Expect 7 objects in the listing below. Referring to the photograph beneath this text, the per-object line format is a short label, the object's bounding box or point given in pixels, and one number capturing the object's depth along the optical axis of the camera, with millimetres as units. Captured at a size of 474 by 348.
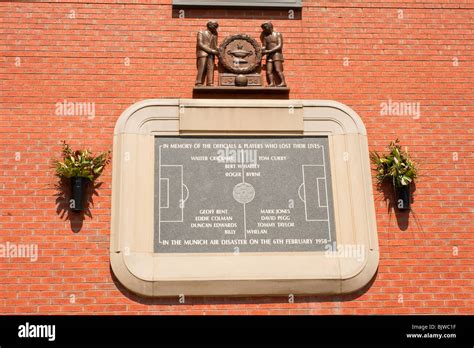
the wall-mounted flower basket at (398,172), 7969
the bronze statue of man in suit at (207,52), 8469
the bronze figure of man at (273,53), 8578
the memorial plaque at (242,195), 7648
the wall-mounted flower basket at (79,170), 7703
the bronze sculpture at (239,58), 8500
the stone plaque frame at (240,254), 7422
